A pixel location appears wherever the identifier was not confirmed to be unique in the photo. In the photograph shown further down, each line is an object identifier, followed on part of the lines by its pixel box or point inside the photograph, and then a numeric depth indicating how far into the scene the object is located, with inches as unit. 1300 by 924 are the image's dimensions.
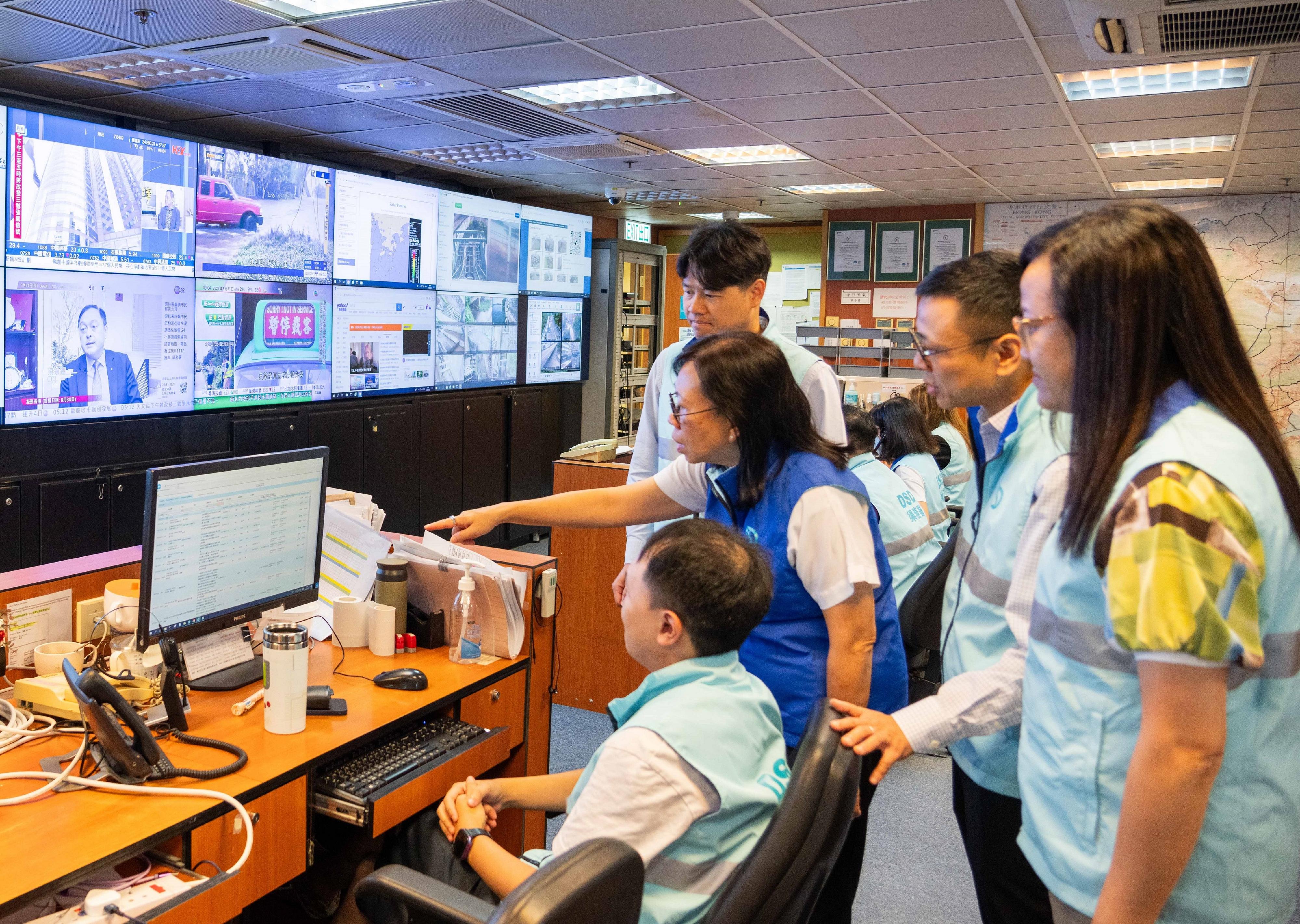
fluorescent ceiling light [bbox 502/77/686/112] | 172.6
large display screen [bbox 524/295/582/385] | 284.7
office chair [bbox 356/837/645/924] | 34.9
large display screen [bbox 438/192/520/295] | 248.8
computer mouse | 78.5
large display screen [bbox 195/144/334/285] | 187.5
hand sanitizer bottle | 86.0
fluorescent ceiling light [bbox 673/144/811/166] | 228.4
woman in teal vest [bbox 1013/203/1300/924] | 35.2
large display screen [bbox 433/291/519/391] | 252.1
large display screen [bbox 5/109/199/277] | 157.5
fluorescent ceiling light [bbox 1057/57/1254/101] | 154.3
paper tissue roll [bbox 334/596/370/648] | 88.3
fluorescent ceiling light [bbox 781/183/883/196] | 273.9
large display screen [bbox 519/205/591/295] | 276.8
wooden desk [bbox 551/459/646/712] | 145.5
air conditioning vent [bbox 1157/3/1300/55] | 125.0
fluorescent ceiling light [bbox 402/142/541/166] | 231.8
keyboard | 66.7
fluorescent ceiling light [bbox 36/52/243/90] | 161.2
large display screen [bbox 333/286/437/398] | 222.5
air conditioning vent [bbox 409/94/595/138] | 182.1
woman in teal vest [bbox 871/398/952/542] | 142.0
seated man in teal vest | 48.3
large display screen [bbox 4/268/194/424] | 159.3
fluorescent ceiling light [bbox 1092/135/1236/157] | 204.5
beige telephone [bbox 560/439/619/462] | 152.3
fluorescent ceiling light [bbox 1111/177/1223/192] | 252.2
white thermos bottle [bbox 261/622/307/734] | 68.0
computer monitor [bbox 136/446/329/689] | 69.6
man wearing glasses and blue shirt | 51.0
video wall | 161.3
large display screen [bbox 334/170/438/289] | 219.1
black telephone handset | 58.6
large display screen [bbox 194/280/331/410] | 189.6
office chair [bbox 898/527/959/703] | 119.1
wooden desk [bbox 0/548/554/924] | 52.9
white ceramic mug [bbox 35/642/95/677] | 69.9
